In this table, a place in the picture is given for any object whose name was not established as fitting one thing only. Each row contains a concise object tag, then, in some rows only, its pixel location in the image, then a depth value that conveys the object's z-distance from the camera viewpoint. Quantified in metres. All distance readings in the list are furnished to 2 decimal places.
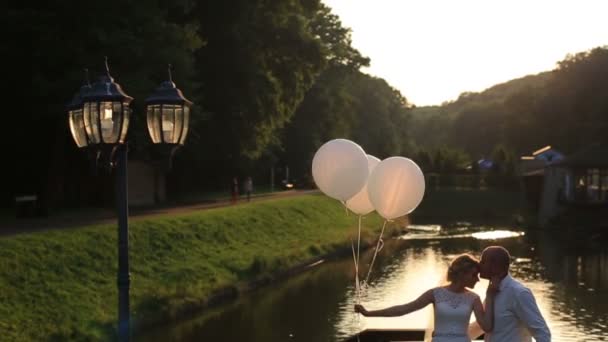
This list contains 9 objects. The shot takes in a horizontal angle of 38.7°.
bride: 6.64
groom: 6.39
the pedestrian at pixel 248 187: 45.89
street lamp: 9.62
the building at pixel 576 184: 49.28
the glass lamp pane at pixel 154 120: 9.97
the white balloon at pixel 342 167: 11.38
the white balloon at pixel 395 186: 10.65
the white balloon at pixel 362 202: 12.07
